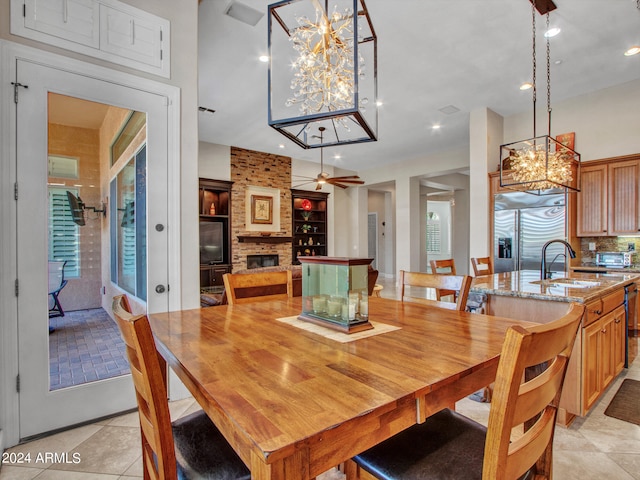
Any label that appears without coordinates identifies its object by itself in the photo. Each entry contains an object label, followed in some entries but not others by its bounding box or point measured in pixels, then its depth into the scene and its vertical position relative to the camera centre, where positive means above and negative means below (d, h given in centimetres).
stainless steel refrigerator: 461 +17
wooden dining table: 64 -37
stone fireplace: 732 +91
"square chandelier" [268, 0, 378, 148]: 135 +102
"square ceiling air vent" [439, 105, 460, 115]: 521 +214
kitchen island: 207 -53
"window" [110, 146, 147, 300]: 241 +11
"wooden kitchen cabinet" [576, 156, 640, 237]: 429 +57
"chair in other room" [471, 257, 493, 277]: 370 -29
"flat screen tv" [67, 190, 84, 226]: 222 +22
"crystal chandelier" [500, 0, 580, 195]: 317 +81
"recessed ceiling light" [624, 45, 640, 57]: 369 +220
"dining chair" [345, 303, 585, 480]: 70 -55
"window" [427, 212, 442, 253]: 1218 +27
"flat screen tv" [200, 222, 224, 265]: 711 -6
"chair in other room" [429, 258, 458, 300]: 319 -25
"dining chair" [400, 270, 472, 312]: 174 -25
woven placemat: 122 -37
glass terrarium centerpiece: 128 -22
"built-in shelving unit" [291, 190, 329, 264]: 849 +48
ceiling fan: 621 +118
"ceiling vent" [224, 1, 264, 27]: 299 +217
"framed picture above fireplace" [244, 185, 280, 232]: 751 +75
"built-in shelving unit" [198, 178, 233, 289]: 696 +21
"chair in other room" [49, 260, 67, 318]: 209 -29
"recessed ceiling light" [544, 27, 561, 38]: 334 +217
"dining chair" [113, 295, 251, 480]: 84 -62
